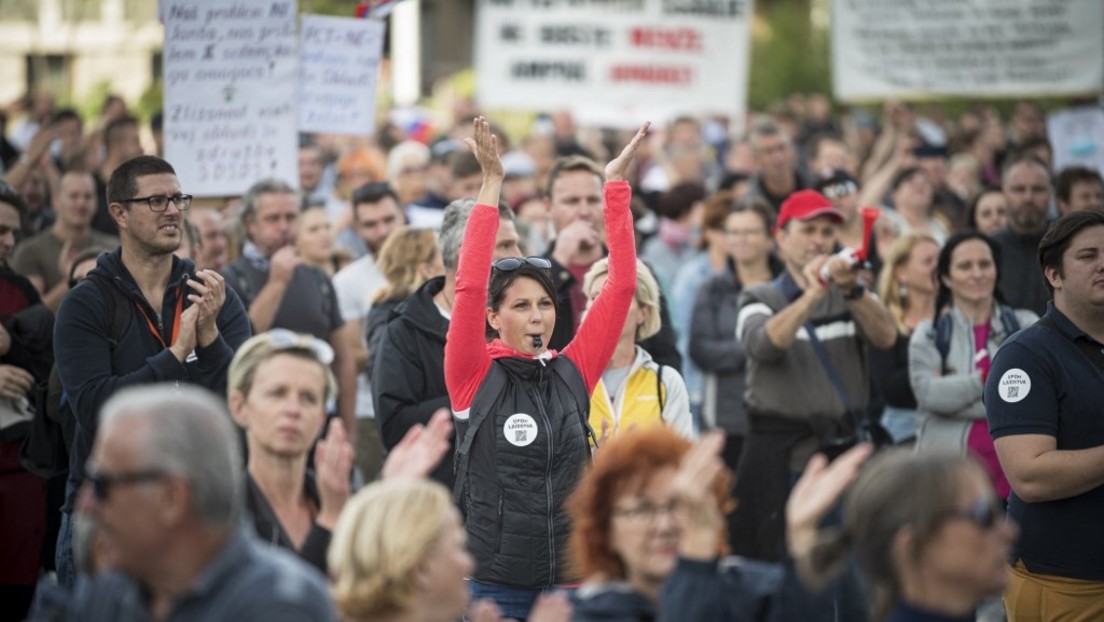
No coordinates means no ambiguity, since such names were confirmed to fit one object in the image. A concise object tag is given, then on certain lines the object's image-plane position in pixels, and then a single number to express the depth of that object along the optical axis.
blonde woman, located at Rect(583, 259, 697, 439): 13.92
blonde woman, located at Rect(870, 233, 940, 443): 18.12
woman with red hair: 7.89
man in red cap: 16.44
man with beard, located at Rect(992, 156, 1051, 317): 19.92
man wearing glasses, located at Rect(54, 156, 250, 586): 12.31
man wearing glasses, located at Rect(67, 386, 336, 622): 7.09
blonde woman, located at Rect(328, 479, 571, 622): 7.93
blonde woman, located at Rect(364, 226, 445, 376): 17.00
